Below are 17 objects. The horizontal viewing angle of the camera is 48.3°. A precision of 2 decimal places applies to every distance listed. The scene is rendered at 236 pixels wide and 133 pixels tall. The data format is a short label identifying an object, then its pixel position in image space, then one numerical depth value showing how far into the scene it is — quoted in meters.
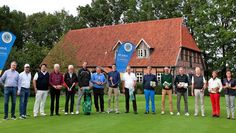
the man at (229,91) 9.93
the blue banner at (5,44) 9.81
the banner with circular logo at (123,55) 14.19
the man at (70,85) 10.55
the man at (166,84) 10.66
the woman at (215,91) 10.17
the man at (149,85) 10.80
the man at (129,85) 10.97
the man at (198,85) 10.36
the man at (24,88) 9.77
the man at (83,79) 10.65
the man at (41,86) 10.12
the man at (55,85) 10.33
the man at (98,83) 10.86
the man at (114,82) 10.94
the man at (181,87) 10.50
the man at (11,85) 9.50
